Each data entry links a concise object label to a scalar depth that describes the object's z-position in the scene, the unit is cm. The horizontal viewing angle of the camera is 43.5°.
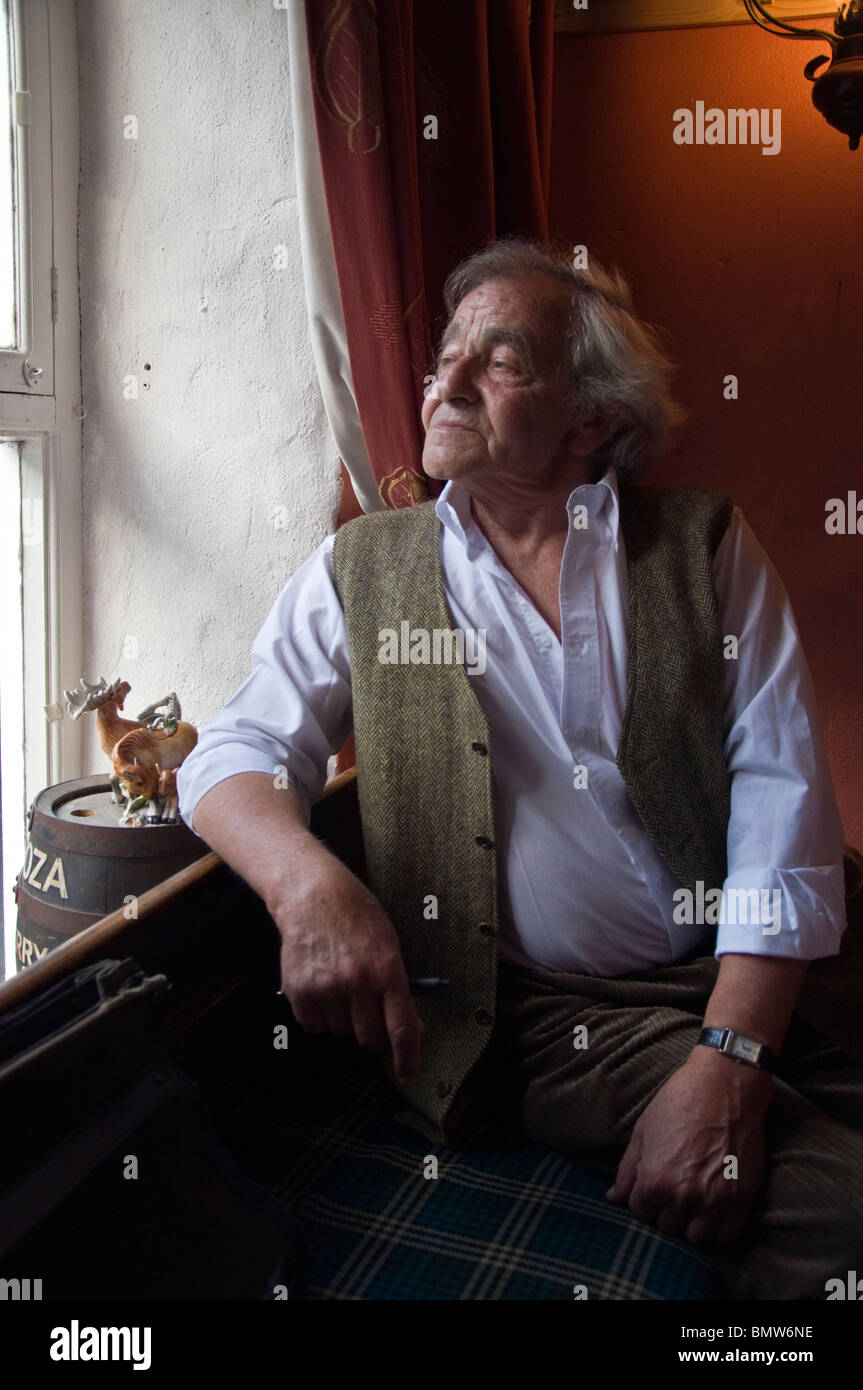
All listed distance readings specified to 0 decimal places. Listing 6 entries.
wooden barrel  138
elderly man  115
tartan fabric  104
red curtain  157
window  170
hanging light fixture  179
